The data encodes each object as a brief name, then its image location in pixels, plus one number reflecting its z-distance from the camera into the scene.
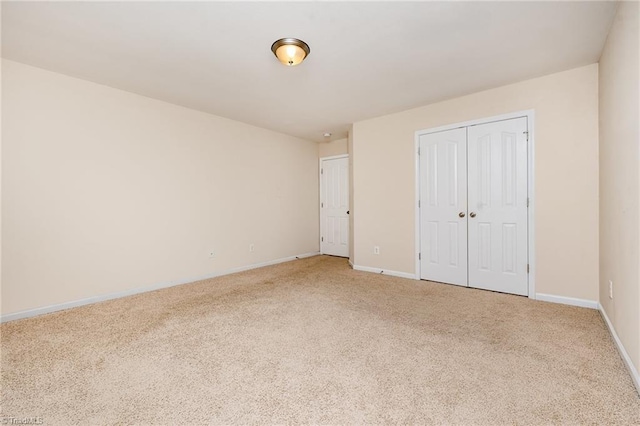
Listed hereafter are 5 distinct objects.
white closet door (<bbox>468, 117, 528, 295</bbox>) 3.25
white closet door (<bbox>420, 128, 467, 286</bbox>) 3.69
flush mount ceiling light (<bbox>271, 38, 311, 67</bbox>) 2.32
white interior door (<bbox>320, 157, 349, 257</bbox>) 5.82
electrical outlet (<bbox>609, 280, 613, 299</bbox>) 2.27
